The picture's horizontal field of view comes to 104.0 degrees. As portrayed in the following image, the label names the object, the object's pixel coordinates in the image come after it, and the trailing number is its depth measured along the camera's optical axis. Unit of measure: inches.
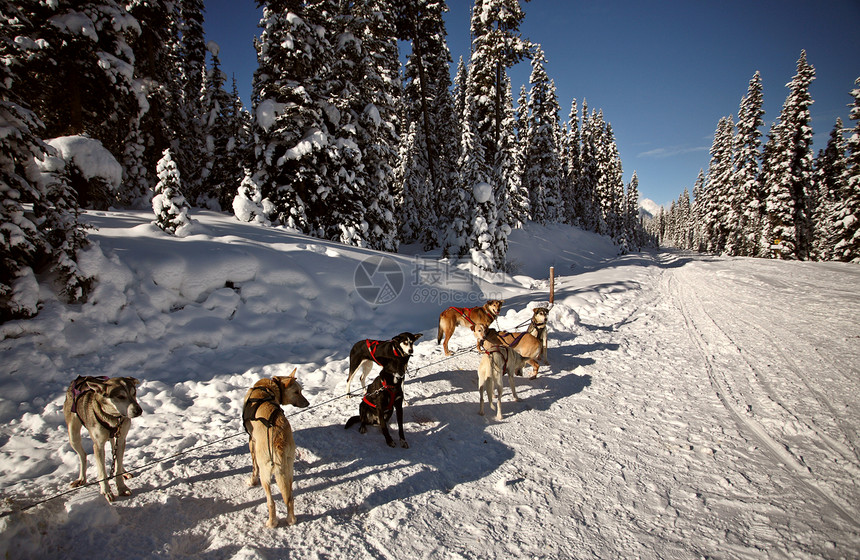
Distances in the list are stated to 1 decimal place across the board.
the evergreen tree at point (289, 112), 524.1
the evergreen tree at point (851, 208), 928.3
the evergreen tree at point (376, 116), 657.0
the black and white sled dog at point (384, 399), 173.8
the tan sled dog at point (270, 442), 116.9
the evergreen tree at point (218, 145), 605.0
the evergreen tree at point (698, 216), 2377.5
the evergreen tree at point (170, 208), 374.9
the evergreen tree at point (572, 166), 2017.7
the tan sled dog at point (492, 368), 203.8
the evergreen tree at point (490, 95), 733.9
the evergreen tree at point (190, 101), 858.1
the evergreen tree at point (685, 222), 3273.1
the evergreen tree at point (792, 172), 1117.4
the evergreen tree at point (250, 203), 518.9
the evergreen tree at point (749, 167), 1390.3
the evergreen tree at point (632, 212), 2371.1
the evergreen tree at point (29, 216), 204.2
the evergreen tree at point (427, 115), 850.8
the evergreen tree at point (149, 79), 584.1
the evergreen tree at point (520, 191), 1178.5
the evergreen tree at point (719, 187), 1654.8
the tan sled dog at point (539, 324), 273.3
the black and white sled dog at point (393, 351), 180.7
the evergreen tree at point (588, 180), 1978.3
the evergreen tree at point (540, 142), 1460.4
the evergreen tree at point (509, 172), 916.6
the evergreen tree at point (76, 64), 356.2
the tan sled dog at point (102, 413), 127.2
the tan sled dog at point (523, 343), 248.5
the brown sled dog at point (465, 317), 310.4
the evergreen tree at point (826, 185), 1401.3
